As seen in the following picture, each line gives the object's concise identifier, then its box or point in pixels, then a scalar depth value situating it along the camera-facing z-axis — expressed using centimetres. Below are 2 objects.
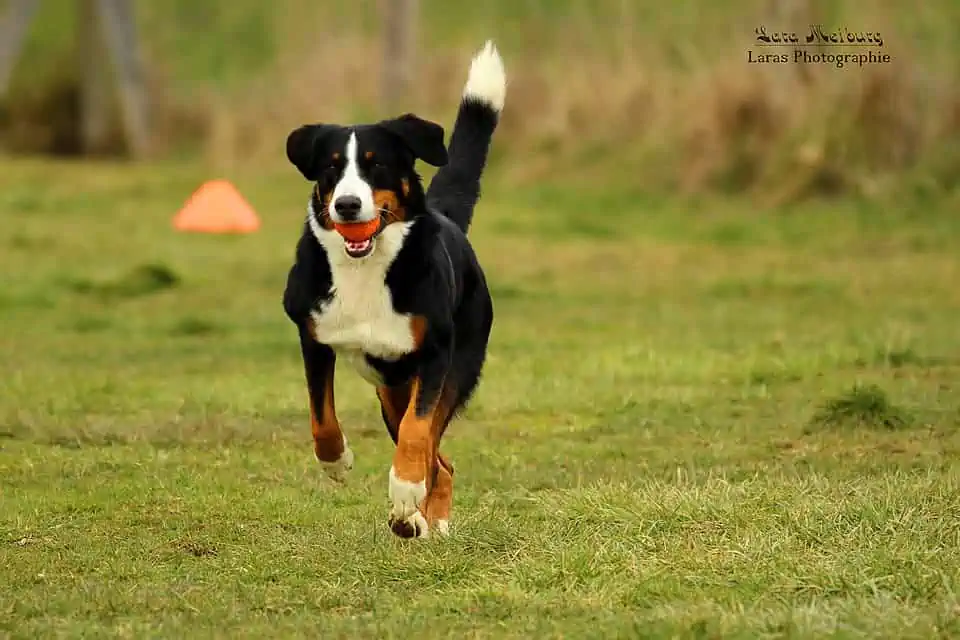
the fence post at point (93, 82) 2353
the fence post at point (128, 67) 2334
